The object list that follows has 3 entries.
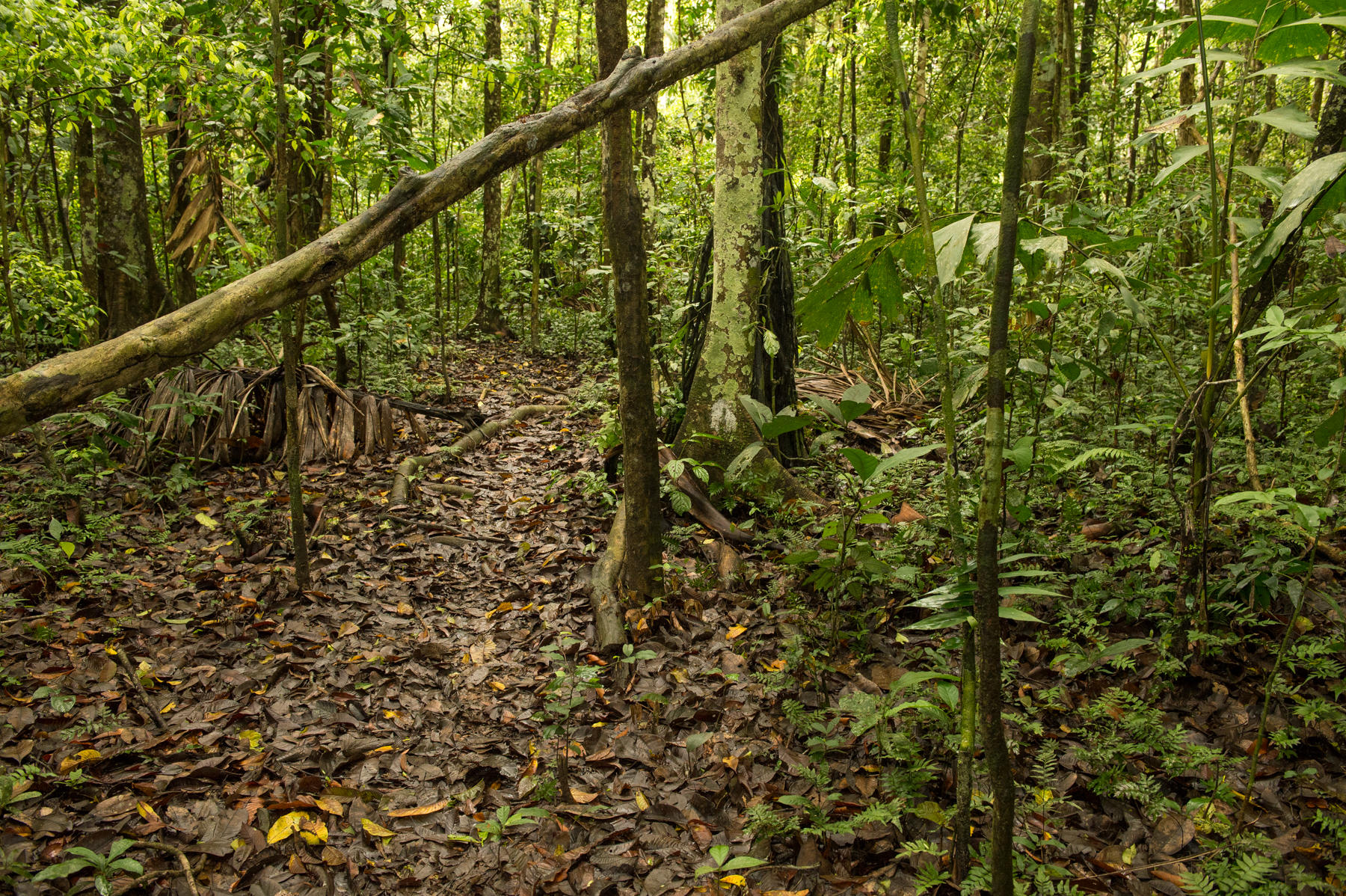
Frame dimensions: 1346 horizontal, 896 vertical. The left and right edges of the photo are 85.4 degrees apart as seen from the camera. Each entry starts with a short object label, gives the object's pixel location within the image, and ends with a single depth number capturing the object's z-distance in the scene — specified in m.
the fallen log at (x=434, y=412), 6.55
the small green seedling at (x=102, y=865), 2.25
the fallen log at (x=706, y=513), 4.57
